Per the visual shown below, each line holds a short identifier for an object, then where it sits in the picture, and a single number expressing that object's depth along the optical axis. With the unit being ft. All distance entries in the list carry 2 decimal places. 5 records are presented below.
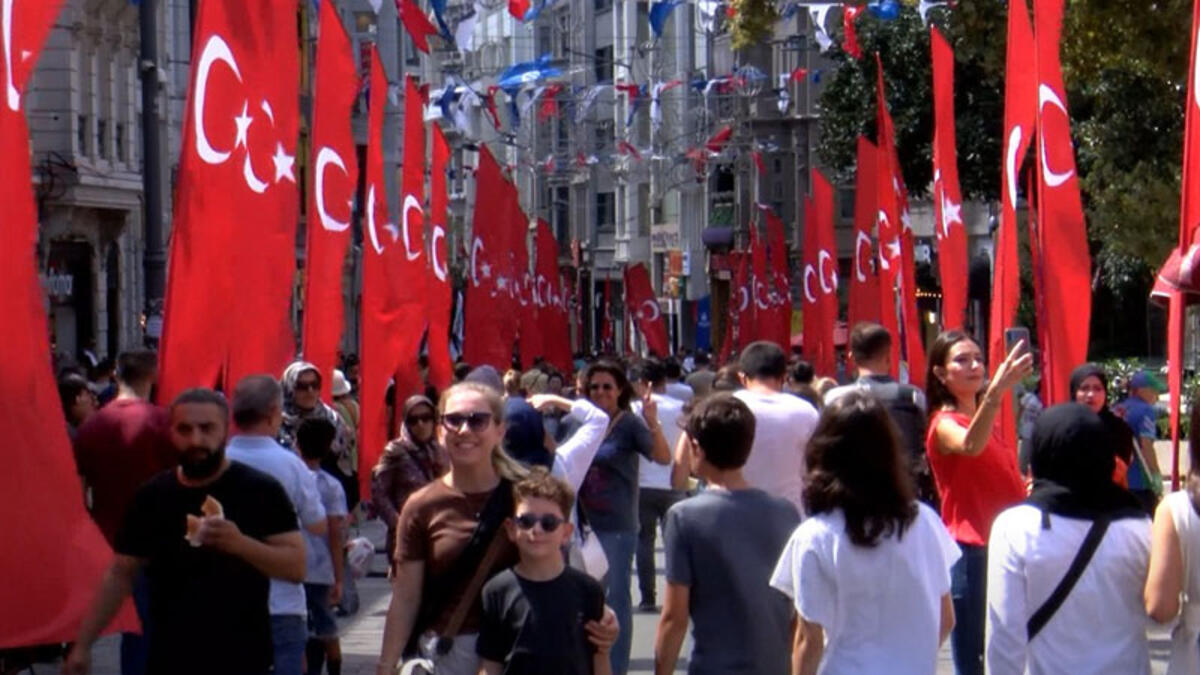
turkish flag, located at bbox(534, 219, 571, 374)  119.24
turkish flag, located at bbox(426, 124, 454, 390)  64.03
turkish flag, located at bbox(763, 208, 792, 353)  135.23
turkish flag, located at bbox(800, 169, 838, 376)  96.43
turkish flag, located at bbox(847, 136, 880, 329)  82.64
